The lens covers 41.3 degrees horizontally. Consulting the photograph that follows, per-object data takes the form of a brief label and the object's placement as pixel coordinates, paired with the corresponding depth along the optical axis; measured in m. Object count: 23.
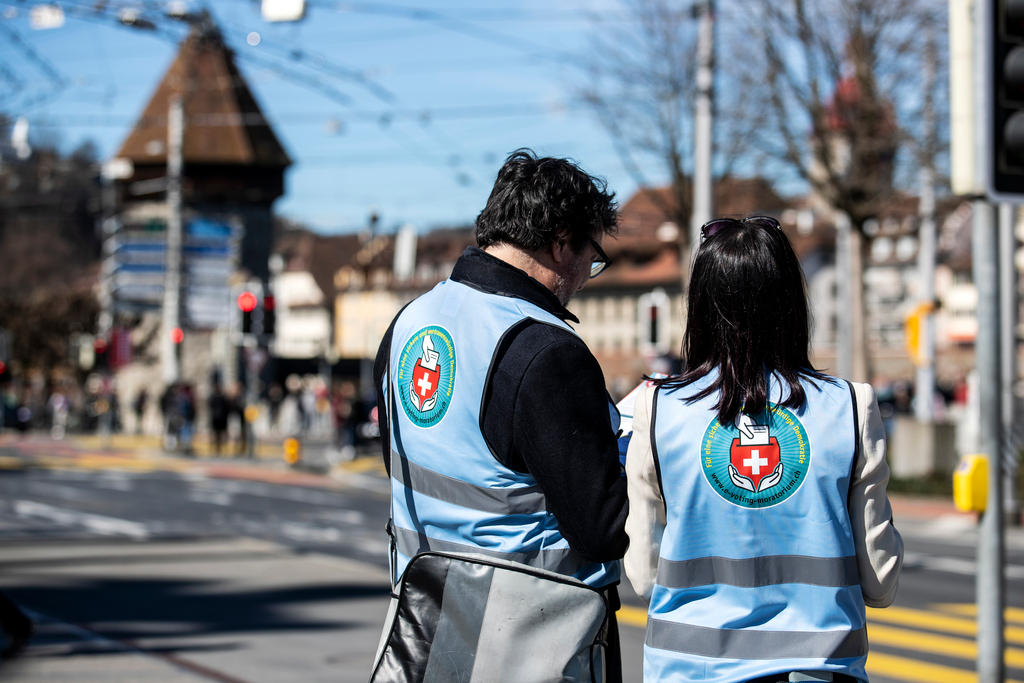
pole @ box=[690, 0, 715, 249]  15.27
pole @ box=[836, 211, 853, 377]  25.88
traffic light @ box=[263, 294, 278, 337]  26.03
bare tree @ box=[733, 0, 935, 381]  23.75
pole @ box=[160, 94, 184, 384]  31.80
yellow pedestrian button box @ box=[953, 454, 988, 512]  6.05
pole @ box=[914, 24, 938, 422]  22.59
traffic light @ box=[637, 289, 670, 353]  18.41
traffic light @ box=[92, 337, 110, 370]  34.69
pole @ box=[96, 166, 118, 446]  35.56
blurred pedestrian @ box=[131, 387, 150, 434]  42.16
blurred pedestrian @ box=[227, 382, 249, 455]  33.38
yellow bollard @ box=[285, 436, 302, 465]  28.06
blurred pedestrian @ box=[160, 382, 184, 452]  32.79
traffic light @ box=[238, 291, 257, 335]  25.84
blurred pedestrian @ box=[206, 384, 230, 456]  31.66
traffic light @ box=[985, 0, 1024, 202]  4.79
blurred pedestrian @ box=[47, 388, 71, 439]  43.28
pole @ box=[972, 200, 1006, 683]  5.69
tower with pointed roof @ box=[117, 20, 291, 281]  52.19
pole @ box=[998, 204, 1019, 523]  14.81
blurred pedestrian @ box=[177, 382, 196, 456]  32.84
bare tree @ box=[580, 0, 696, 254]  31.31
